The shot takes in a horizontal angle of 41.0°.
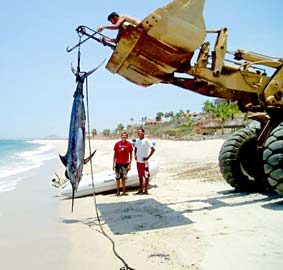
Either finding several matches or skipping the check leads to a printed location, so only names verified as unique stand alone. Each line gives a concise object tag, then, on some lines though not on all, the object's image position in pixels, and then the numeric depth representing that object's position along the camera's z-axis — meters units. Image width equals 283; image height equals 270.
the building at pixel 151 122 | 135.56
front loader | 5.98
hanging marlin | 6.01
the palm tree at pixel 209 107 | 86.88
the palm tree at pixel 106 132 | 144.88
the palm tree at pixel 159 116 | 136.90
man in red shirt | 10.00
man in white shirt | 9.98
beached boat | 10.41
